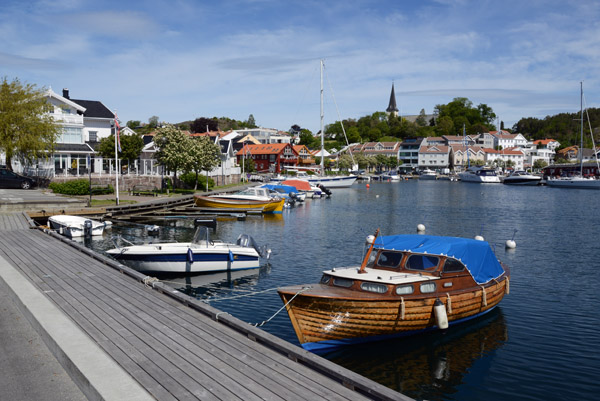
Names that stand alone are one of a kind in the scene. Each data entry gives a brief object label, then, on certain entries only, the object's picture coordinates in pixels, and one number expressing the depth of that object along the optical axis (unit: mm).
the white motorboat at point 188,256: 24406
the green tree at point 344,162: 162250
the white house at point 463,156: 195250
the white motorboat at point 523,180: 127688
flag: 40931
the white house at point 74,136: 64562
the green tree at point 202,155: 64062
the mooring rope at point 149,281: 16402
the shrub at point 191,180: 70750
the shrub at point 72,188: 51531
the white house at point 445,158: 199000
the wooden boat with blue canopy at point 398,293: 14812
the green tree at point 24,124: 54000
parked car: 53953
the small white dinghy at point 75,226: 34781
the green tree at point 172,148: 62656
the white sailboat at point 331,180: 96988
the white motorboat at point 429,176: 172000
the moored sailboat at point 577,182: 113800
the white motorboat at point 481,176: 139750
